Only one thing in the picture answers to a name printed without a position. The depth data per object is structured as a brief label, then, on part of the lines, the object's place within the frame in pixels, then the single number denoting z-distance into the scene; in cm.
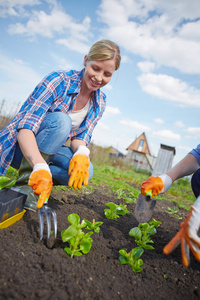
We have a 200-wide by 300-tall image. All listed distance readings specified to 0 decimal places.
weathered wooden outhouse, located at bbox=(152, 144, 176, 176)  1112
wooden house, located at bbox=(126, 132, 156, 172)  2520
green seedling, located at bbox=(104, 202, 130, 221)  200
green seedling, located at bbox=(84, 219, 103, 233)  154
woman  164
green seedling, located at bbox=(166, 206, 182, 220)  314
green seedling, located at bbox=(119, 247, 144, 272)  130
